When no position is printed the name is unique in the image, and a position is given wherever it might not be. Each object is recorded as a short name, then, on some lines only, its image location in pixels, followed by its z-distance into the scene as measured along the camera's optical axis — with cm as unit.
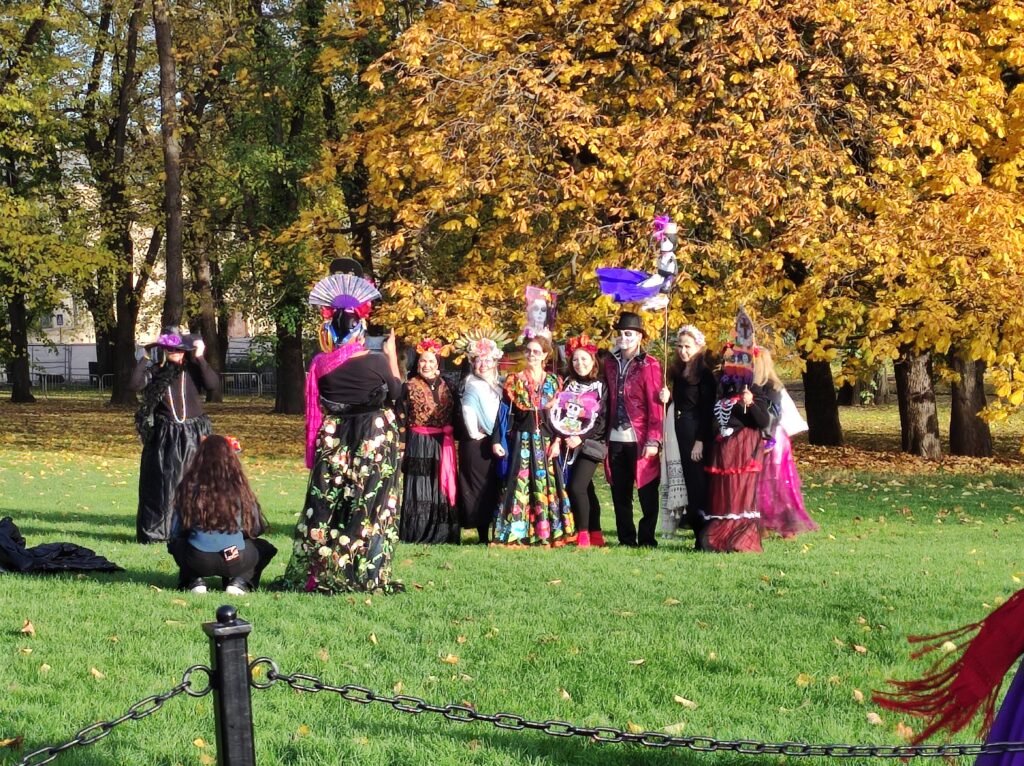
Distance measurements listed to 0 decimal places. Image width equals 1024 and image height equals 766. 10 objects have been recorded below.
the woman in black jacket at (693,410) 1089
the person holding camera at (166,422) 1123
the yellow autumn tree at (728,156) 1614
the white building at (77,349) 5465
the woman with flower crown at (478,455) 1163
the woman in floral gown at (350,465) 827
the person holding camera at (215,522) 812
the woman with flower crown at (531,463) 1133
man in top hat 1138
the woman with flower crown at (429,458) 1155
